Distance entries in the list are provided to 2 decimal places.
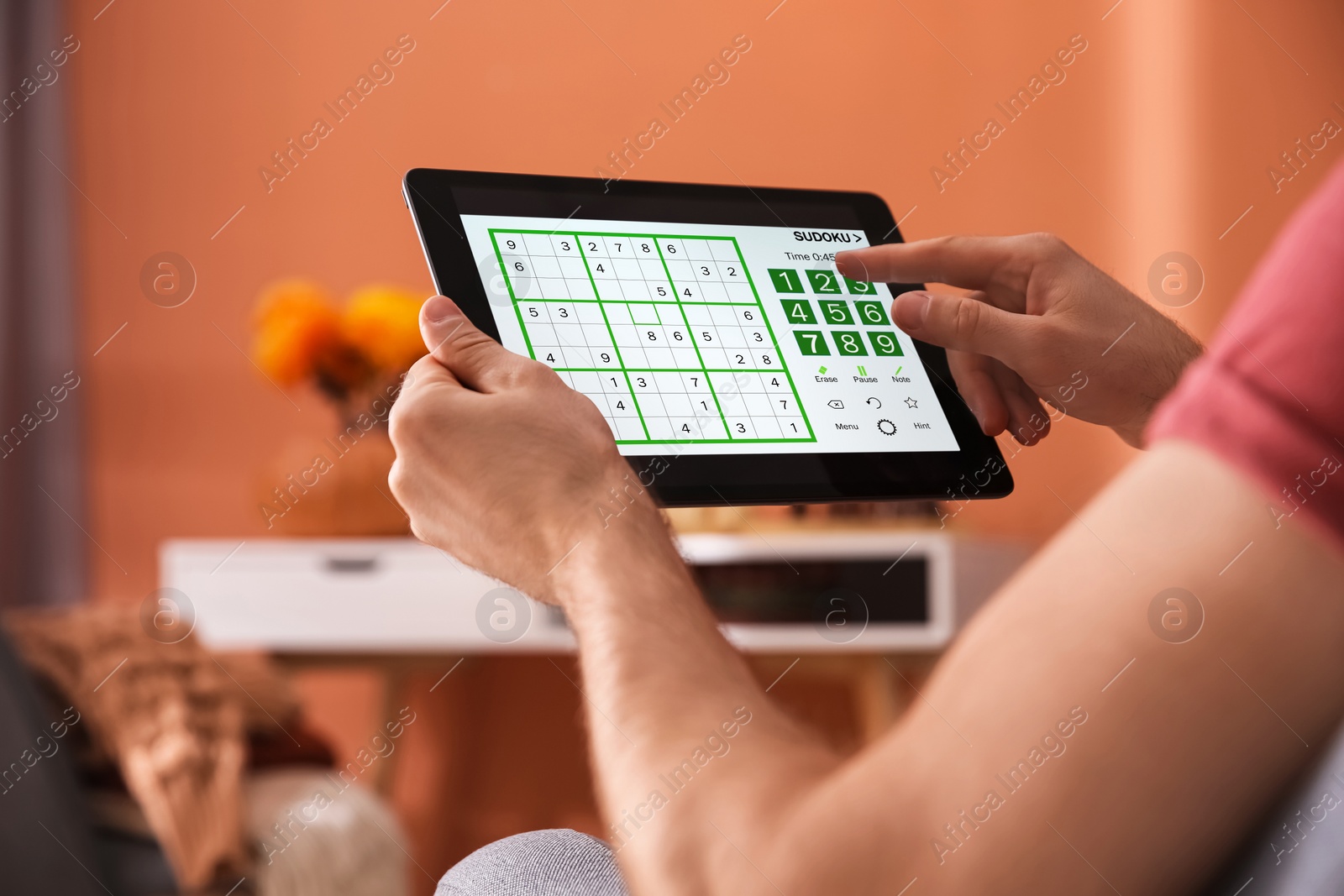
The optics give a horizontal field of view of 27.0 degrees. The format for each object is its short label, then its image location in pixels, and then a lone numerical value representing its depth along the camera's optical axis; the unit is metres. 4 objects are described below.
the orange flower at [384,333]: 2.33
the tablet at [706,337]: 1.23
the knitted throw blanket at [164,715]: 1.70
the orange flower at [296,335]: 2.32
